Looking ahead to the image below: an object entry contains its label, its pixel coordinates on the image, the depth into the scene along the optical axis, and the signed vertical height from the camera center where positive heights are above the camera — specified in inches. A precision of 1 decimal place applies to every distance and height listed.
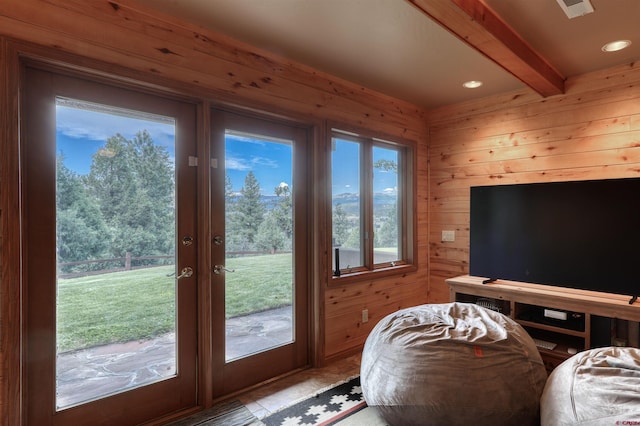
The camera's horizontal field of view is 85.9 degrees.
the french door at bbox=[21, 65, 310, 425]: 70.3 -8.5
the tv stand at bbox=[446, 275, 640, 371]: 94.6 -30.7
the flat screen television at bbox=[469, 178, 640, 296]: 98.4 -7.0
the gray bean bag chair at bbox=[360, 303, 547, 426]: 69.0 -34.4
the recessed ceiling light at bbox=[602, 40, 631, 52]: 93.1 +45.8
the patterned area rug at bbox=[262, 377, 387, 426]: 83.2 -50.2
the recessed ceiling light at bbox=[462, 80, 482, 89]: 122.4 +46.5
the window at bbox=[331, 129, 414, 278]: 126.0 +4.1
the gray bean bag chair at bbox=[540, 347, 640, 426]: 53.0 -30.4
